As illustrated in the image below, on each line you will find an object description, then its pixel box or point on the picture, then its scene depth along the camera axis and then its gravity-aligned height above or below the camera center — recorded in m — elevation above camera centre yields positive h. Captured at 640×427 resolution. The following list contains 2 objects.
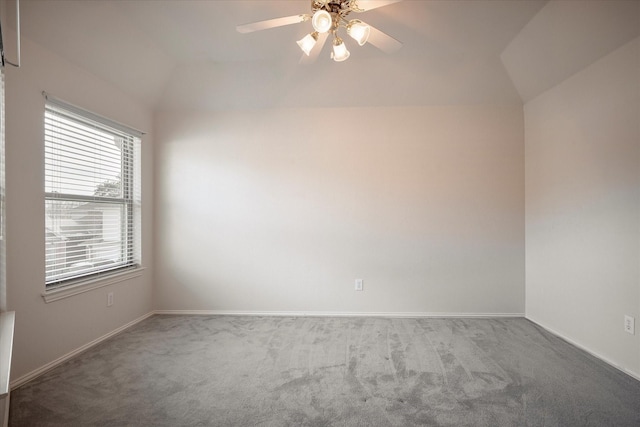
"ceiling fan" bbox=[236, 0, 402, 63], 1.63 +1.07
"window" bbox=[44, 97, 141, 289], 2.38 +0.18
